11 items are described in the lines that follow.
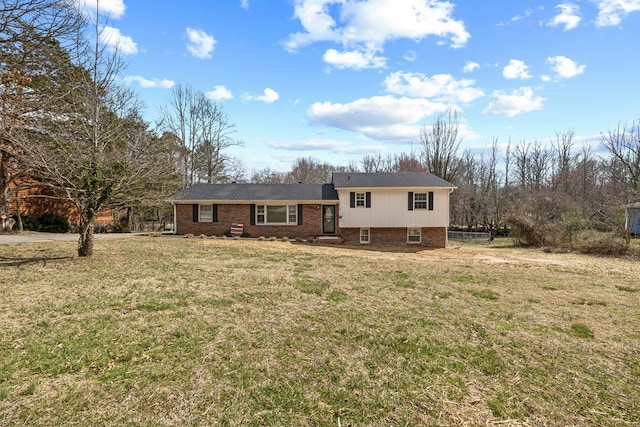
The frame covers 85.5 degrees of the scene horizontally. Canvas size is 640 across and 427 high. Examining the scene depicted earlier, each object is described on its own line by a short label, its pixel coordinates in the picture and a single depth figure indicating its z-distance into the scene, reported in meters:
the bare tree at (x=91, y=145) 8.01
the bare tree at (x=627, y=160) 28.62
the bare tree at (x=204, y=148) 30.00
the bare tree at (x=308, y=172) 46.91
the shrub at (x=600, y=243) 15.21
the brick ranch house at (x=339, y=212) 17.98
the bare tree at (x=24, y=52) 8.62
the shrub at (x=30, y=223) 18.81
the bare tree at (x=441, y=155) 32.73
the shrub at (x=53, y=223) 19.45
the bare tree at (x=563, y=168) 34.84
